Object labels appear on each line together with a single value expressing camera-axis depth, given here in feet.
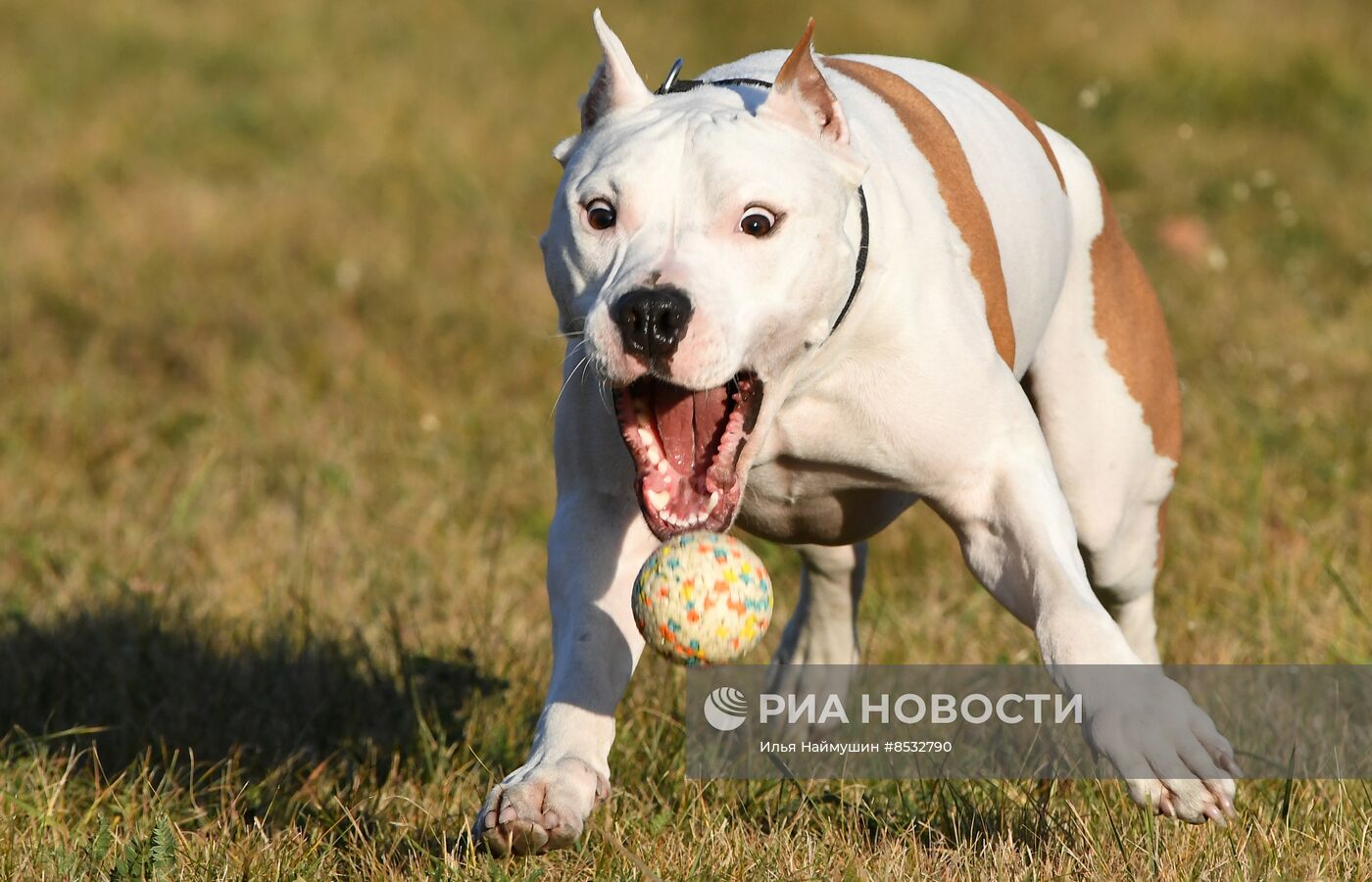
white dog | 20.92
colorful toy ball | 21.97
